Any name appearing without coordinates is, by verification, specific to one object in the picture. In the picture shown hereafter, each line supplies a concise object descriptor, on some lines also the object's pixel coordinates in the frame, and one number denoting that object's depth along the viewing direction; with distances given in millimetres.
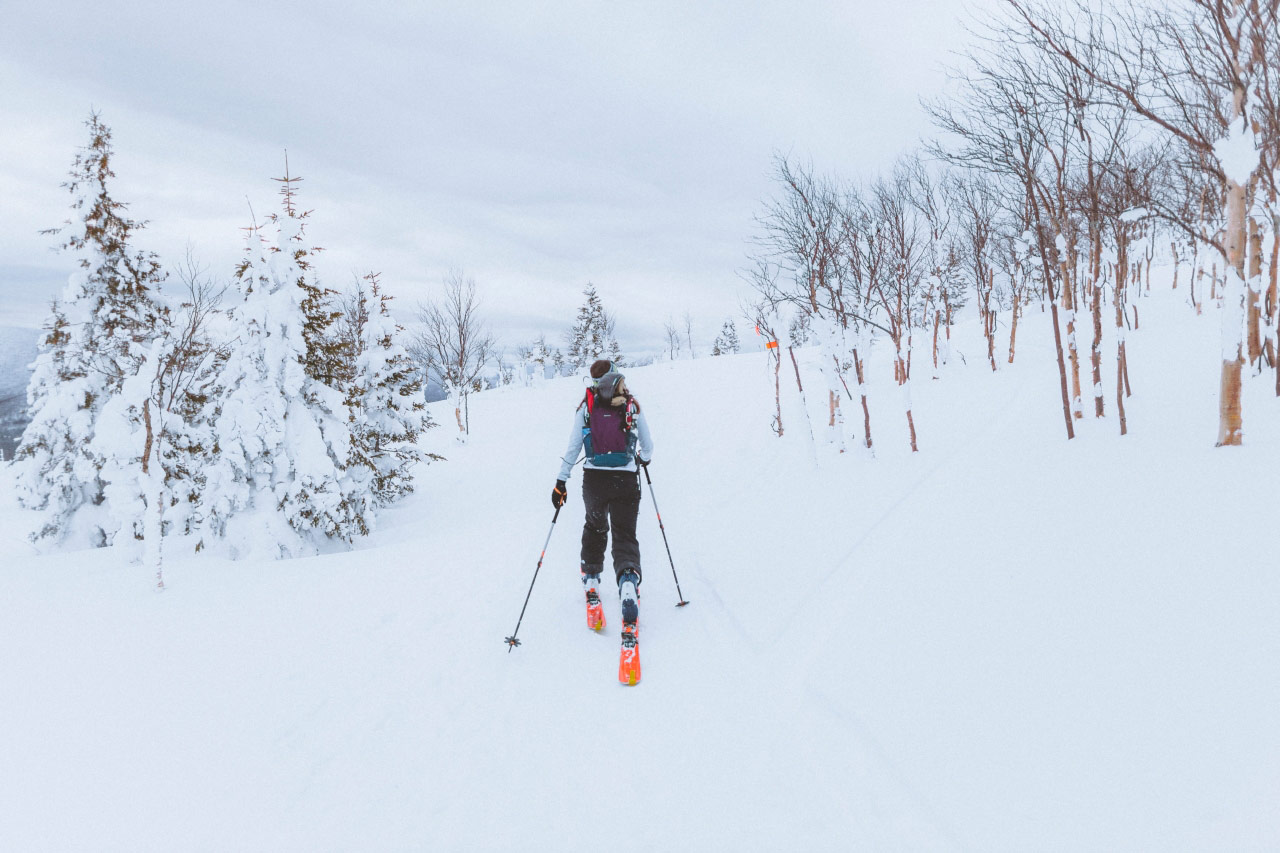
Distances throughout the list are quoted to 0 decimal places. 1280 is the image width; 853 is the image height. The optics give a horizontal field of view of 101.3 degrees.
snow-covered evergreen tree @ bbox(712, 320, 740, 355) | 80062
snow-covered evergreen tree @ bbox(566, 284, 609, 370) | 44344
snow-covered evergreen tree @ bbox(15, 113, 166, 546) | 12188
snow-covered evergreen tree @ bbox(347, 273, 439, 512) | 15266
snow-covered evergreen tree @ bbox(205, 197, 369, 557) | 10062
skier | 5105
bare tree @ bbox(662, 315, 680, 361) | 85188
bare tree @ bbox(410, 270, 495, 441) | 31203
